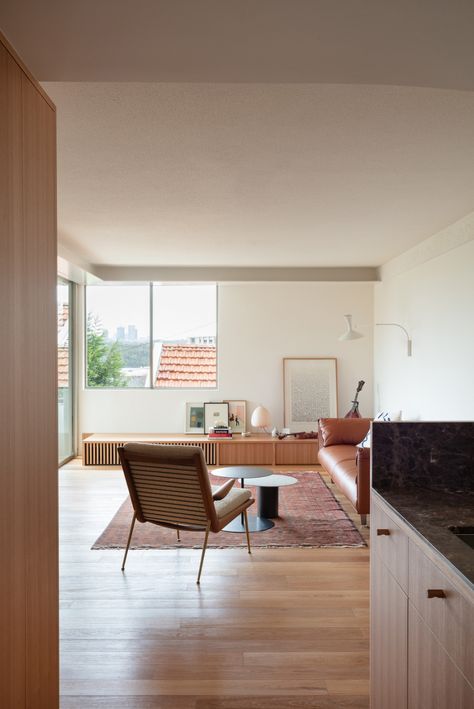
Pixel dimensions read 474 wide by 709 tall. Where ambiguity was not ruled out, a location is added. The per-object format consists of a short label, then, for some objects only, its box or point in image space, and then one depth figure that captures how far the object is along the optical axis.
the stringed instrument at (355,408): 7.57
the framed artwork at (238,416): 8.31
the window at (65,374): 7.87
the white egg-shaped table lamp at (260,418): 7.80
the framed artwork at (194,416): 8.34
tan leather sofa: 4.76
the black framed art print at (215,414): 8.25
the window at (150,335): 8.40
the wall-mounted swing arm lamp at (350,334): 6.84
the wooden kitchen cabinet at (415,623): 1.40
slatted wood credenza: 7.76
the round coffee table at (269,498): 5.36
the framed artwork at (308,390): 8.28
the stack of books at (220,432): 7.91
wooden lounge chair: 3.86
